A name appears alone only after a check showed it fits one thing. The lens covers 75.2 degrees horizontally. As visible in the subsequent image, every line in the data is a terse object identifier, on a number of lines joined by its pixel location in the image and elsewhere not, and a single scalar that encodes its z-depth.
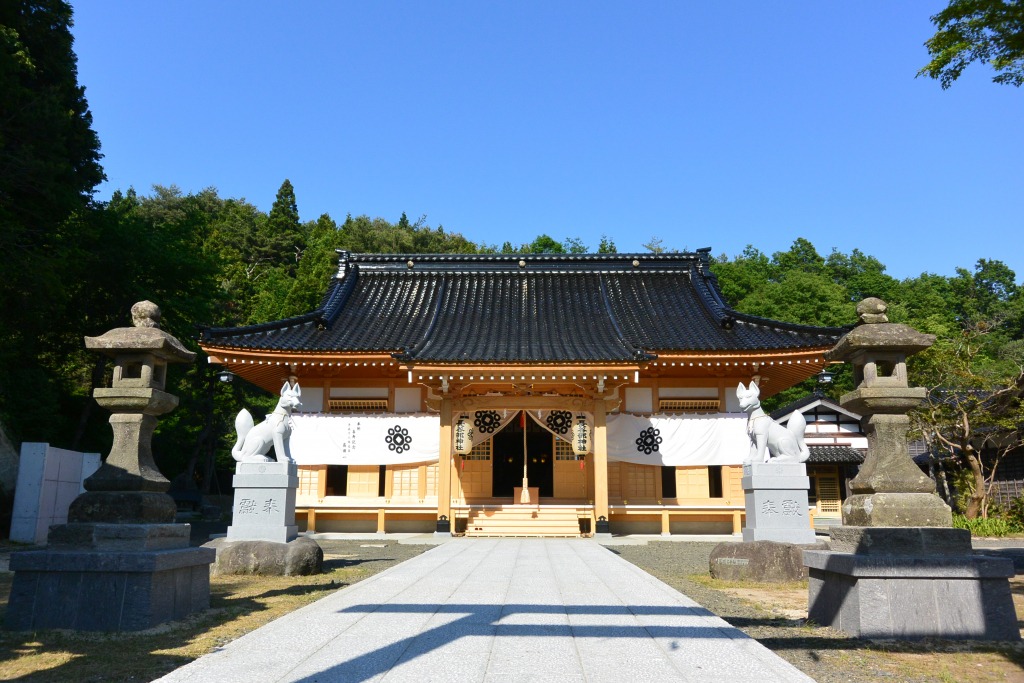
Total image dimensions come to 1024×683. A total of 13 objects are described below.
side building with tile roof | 29.47
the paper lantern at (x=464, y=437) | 16.36
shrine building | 16.20
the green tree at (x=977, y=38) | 7.07
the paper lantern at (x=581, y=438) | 16.22
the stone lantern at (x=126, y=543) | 5.50
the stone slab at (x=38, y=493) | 13.48
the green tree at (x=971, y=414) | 18.94
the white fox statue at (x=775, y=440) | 9.73
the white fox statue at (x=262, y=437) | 10.01
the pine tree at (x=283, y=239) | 51.97
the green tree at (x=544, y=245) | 50.31
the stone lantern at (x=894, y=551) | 5.11
